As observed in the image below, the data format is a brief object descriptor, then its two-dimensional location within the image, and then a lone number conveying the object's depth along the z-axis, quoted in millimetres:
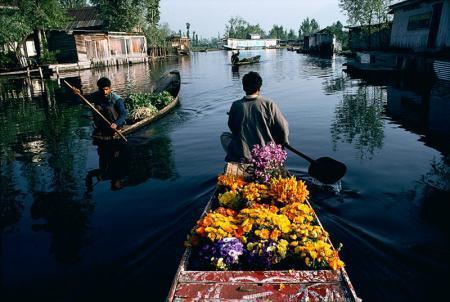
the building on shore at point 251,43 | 102788
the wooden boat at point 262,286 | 3244
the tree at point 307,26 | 152500
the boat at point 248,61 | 40922
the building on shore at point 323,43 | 59594
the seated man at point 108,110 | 10547
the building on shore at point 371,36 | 35562
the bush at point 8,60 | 34906
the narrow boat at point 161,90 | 11625
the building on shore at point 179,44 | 75050
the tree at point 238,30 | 148262
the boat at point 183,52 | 74812
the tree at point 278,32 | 158712
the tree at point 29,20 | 31422
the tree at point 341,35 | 71950
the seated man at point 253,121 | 5727
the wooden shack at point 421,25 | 21547
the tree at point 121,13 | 50281
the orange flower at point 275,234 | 3865
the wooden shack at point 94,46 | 39969
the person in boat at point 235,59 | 40156
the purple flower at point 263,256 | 3746
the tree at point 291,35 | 158400
